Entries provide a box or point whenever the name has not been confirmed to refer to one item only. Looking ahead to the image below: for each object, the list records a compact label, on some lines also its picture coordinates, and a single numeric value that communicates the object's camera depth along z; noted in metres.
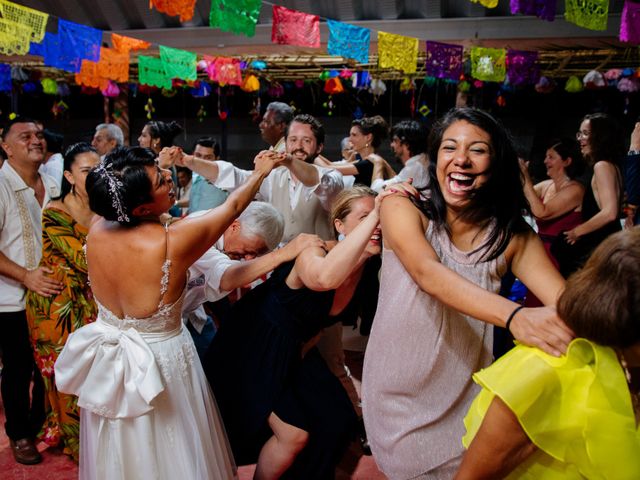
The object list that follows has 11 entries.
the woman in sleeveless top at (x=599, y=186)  3.46
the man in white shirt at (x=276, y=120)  3.85
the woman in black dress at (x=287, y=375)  1.97
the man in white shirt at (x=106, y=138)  4.06
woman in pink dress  1.40
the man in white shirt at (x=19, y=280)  2.70
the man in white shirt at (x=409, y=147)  4.19
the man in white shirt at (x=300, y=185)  3.17
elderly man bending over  2.01
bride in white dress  1.74
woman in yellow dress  0.93
